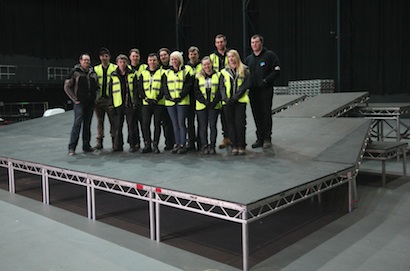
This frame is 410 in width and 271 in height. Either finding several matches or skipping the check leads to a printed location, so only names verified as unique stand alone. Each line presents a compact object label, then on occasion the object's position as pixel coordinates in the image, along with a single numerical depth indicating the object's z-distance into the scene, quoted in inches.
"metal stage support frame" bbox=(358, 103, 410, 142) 305.4
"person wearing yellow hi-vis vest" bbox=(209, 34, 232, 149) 215.3
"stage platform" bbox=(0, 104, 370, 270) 135.4
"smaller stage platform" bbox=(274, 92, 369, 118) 300.2
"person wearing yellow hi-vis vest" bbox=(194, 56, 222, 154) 203.9
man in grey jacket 223.3
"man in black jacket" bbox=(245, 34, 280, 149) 211.2
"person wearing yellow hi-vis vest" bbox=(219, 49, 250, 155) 197.8
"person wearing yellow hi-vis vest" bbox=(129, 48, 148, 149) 226.7
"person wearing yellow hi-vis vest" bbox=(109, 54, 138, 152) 224.2
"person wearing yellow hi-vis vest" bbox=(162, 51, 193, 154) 208.5
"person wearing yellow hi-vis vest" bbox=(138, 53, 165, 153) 214.5
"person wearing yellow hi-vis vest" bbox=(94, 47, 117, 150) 234.2
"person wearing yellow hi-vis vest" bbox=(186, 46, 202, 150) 218.8
